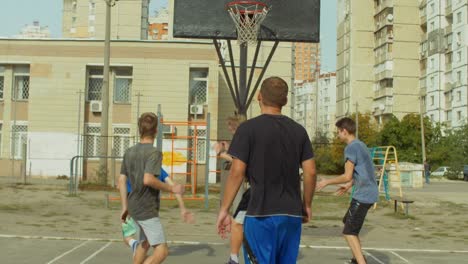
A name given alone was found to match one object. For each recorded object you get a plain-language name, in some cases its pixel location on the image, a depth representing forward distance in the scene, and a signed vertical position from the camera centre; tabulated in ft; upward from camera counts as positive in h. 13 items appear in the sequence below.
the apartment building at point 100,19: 290.56 +63.56
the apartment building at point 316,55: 607.45 +93.54
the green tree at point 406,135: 218.38 +6.53
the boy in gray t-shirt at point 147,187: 22.00 -1.25
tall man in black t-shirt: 16.03 -0.76
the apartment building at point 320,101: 479.82 +39.32
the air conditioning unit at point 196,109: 118.83 +7.59
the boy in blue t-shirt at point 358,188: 27.25 -1.43
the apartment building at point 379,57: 274.57 +42.05
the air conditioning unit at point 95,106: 120.37 +7.92
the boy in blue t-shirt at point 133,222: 23.02 -2.67
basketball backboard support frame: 47.42 +9.51
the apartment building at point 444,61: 237.04 +36.38
